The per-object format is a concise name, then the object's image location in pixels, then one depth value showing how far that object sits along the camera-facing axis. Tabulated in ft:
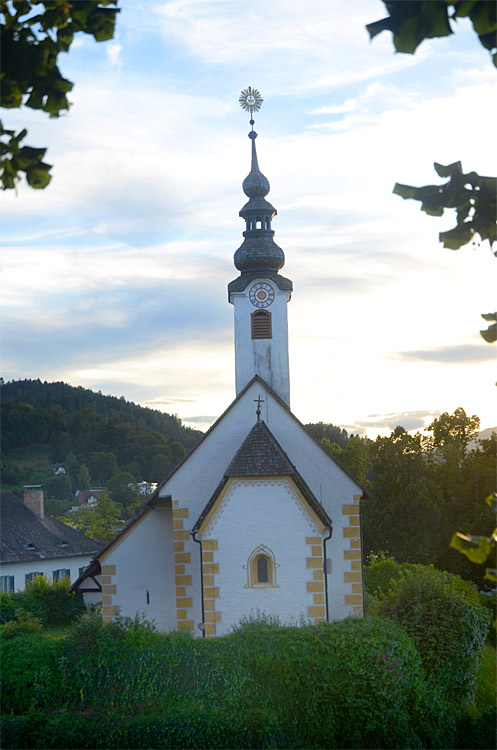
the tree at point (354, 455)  148.15
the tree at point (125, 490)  267.18
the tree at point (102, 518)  193.25
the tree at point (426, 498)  133.18
